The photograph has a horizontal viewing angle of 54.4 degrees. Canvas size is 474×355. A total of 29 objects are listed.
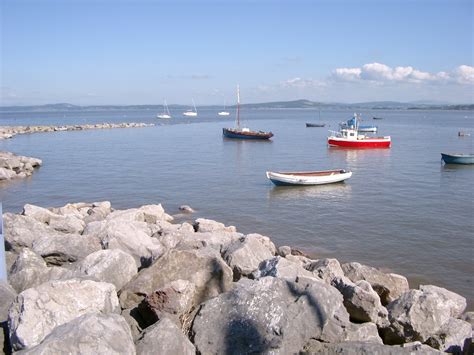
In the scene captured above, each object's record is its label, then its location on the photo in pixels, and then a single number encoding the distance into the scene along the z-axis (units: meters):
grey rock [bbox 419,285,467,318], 8.88
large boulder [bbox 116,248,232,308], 8.01
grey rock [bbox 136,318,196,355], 6.25
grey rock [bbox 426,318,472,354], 7.72
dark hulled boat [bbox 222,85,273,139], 65.19
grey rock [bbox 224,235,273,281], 10.09
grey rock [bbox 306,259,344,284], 9.77
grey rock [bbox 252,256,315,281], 8.60
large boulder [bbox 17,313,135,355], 5.55
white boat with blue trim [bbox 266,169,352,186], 29.55
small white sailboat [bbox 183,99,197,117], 183.48
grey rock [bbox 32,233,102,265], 10.16
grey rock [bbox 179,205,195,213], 23.71
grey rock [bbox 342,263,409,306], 10.73
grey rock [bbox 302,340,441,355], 6.04
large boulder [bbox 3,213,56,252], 11.57
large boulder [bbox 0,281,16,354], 6.60
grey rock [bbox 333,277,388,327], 8.09
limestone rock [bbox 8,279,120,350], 6.21
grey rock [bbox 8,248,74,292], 8.18
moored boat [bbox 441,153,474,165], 39.97
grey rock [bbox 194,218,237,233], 16.70
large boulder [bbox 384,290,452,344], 8.05
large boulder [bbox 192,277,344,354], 6.59
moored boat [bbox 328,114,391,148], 53.03
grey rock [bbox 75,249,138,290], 8.39
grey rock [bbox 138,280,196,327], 7.20
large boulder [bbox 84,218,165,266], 10.89
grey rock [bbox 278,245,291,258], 15.38
